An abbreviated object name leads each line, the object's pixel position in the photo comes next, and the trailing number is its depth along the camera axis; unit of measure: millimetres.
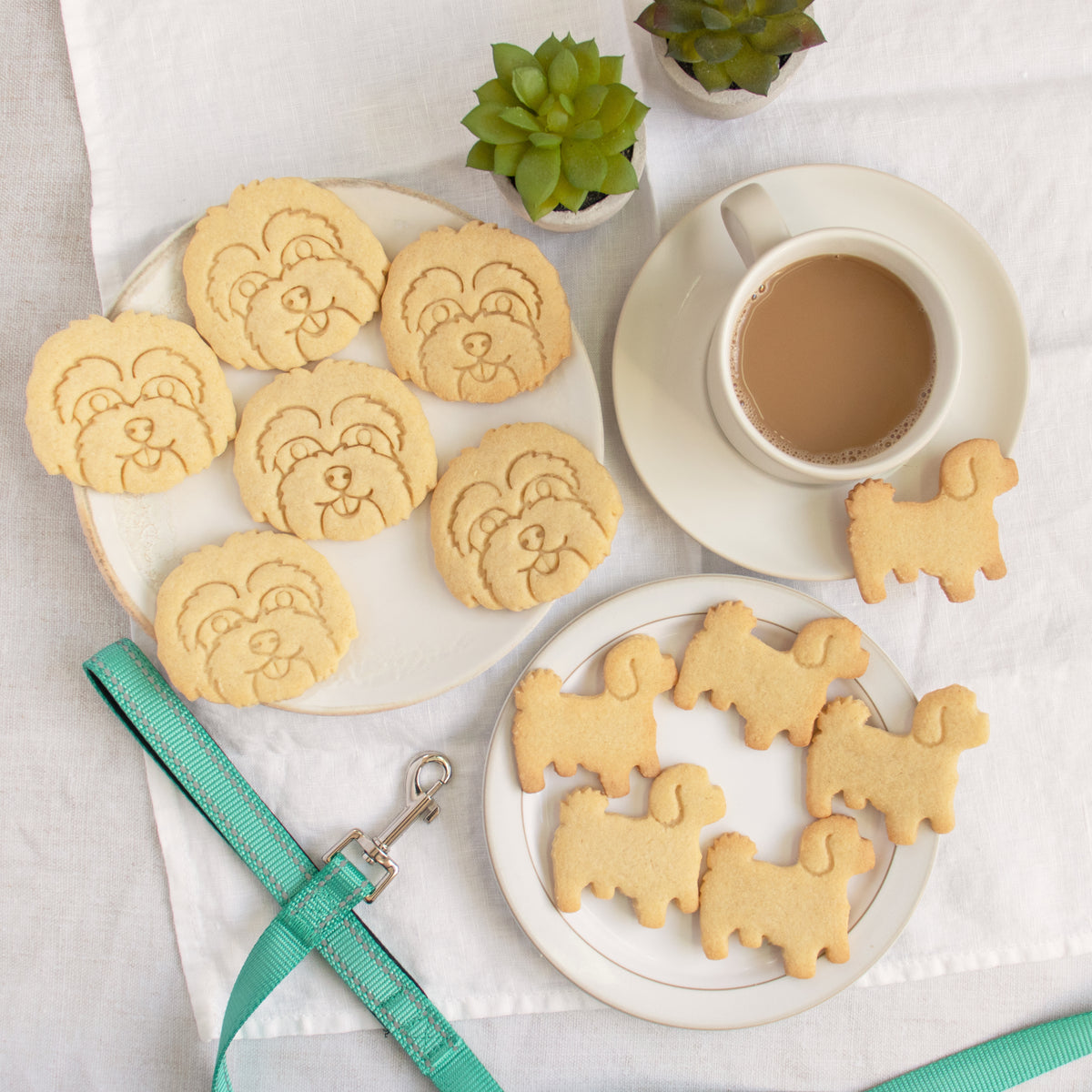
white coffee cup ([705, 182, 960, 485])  820
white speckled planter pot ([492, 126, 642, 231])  852
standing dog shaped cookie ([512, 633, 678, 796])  869
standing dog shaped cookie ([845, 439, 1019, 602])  858
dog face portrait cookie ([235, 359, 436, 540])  854
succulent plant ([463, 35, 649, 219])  824
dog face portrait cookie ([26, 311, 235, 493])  850
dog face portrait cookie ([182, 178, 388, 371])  853
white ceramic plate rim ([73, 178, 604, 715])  858
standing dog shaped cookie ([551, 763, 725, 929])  871
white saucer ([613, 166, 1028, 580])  862
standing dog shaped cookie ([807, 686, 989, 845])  873
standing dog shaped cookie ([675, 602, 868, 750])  871
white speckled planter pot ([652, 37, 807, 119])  857
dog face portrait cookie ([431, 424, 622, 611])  851
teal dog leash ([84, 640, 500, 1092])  884
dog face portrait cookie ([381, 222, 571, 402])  853
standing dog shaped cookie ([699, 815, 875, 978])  871
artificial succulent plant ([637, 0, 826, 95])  825
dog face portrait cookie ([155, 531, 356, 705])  853
